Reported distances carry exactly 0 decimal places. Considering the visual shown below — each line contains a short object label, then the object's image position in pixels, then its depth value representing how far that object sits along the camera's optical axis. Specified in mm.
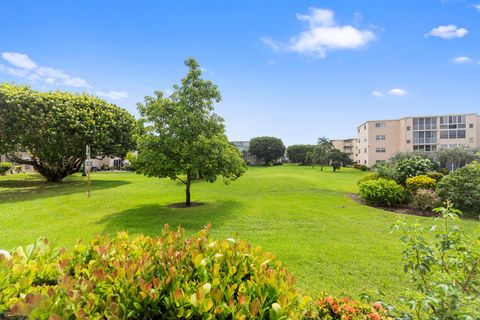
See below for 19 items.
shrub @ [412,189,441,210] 11312
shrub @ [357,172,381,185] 15703
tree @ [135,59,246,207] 10273
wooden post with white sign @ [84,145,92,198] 13540
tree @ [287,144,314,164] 73125
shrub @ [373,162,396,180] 15229
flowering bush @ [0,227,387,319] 1865
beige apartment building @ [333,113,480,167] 44562
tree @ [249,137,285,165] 67875
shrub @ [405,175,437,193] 12889
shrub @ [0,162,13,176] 33331
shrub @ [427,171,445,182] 14450
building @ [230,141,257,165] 72388
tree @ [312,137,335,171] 51100
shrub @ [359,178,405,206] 12281
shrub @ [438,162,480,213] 10617
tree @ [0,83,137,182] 17094
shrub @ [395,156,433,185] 14804
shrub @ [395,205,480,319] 2295
